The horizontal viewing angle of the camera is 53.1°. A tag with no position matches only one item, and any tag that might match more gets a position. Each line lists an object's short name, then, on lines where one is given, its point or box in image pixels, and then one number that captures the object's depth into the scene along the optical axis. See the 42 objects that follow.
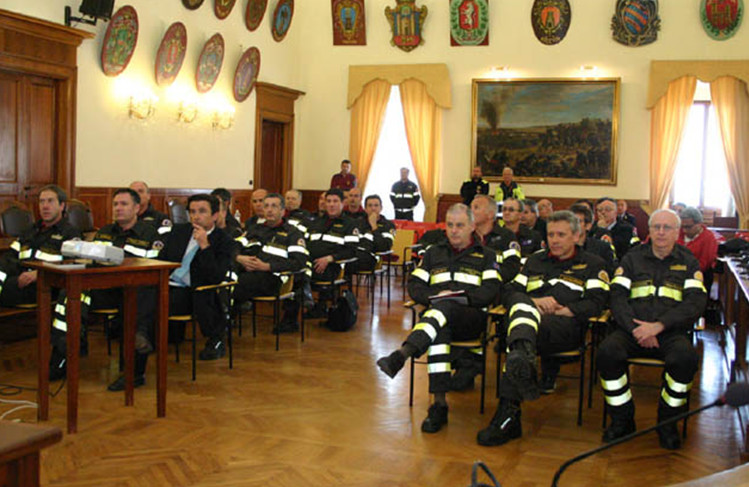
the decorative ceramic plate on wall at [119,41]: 9.83
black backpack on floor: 7.20
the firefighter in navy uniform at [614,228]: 7.69
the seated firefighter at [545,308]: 4.24
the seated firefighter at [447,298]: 4.47
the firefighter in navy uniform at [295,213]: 8.46
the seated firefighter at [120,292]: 5.06
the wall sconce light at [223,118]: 12.59
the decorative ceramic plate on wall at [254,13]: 13.05
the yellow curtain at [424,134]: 15.08
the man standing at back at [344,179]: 14.54
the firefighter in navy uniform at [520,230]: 6.38
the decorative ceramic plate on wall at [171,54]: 10.88
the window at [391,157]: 15.48
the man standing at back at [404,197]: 14.60
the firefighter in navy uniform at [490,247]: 4.95
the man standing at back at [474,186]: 14.09
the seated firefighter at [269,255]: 6.40
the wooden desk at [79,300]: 4.07
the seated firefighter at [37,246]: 5.56
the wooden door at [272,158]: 14.68
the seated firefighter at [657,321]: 4.26
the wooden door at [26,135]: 8.71
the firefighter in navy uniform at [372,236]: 8.00
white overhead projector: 4.10
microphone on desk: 1.86
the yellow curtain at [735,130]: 13.48
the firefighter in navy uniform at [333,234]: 7.54
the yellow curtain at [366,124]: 15.36
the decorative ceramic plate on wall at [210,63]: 11.88
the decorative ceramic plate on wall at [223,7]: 12.17
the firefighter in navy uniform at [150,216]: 6.52
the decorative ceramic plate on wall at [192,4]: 11.42
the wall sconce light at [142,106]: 10.55
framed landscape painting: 14.21
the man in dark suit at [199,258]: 5.40
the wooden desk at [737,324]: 4.58
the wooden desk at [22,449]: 1.66
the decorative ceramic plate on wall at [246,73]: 12.96
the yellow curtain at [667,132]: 13.73
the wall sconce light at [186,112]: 11.60
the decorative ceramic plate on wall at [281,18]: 13.99
